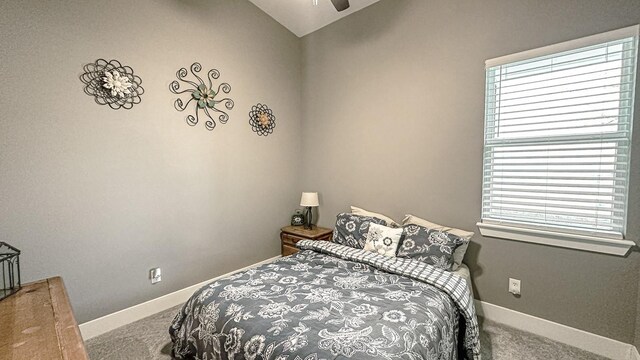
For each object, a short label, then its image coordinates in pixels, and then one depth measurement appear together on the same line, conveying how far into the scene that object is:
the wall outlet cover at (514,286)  2.15
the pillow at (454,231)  2.22
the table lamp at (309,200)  3.32
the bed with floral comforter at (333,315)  1.23
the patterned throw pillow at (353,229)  2.54
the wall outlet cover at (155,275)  2.39
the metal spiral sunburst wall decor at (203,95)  2.50
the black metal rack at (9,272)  1.52
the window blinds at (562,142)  1.75
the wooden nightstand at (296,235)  3.17
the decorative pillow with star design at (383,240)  2.34
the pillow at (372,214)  2.73
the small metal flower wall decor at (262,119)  3.12
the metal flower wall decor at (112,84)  2.02
